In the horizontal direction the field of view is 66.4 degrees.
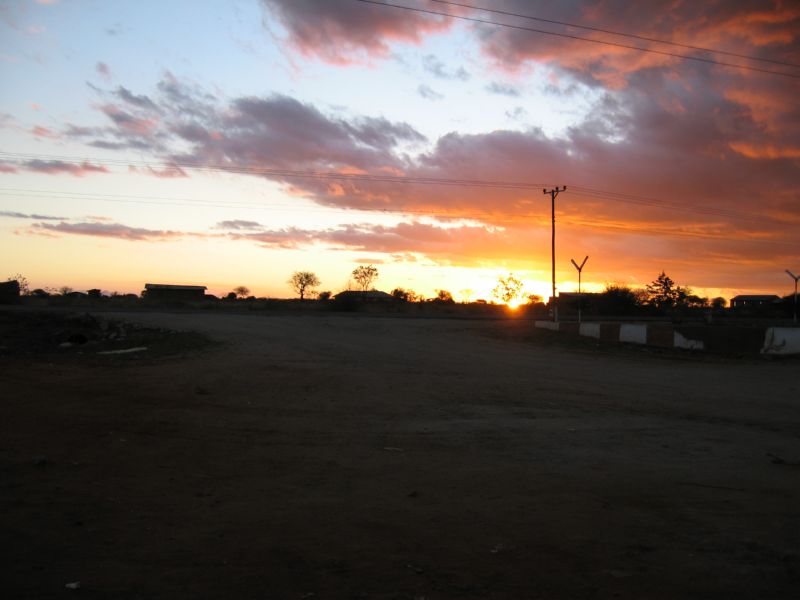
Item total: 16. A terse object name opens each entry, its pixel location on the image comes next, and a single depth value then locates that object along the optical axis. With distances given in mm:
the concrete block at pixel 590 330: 25578
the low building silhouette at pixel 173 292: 83375
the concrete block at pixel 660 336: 23938
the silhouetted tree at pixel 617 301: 72000
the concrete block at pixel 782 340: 23047
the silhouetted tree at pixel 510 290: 101188
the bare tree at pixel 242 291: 111688
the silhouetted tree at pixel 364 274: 94875
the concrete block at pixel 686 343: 23750
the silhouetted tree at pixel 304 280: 108312
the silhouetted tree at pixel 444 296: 105838
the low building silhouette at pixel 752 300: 131500
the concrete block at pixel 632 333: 24344
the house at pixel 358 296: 61750
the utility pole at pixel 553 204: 44375
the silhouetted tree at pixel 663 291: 85481
